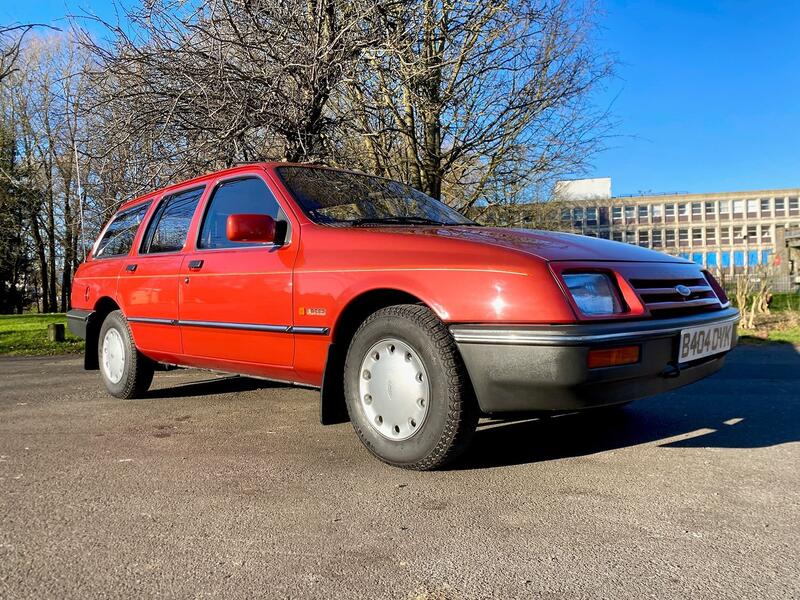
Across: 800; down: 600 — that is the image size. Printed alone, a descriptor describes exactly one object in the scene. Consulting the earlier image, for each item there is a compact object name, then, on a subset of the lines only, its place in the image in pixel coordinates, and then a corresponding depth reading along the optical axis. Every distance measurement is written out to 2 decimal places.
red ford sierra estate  2.57
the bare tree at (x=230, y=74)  7.23
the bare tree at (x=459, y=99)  8.13
